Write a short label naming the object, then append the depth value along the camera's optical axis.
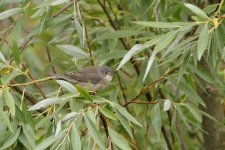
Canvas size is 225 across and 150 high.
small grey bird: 5.05
